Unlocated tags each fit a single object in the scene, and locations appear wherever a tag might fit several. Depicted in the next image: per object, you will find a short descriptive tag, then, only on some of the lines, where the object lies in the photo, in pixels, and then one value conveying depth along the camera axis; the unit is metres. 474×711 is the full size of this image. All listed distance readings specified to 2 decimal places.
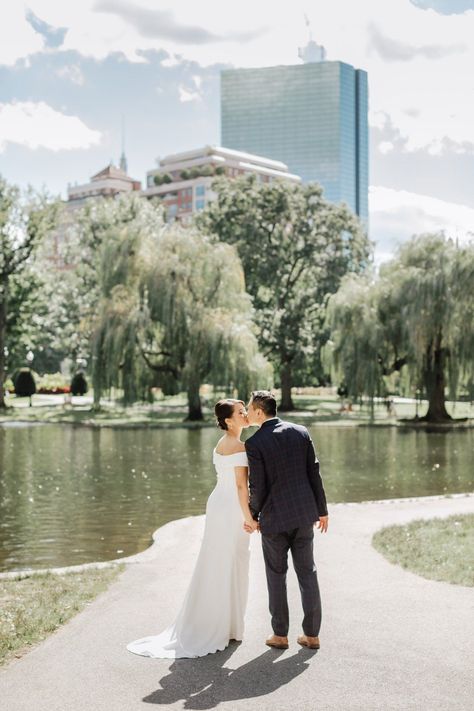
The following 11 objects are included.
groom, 6.24
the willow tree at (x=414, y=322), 34.75
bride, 6.17
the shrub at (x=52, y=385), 68.69
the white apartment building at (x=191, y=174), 140.50
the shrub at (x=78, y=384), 63.00
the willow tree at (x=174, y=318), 35.62
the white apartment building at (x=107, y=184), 163.38
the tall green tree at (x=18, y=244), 48.59
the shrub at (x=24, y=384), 61.41
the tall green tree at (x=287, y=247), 48.75
